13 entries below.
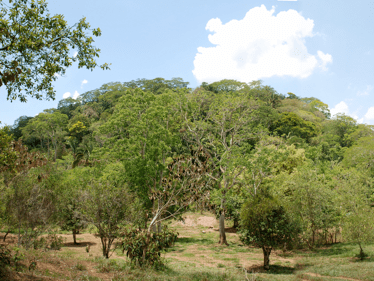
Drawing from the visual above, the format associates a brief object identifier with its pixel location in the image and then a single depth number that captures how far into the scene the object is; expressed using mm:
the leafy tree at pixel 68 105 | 76375
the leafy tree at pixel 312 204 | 17844
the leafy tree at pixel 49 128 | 56034
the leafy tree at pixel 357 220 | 14078
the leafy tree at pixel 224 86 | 66750
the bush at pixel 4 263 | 6369
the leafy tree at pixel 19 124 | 64831
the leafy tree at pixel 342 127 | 51969
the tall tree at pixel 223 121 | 22078
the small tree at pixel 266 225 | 12531
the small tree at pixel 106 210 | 11773
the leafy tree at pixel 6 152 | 6665
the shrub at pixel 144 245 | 9805
